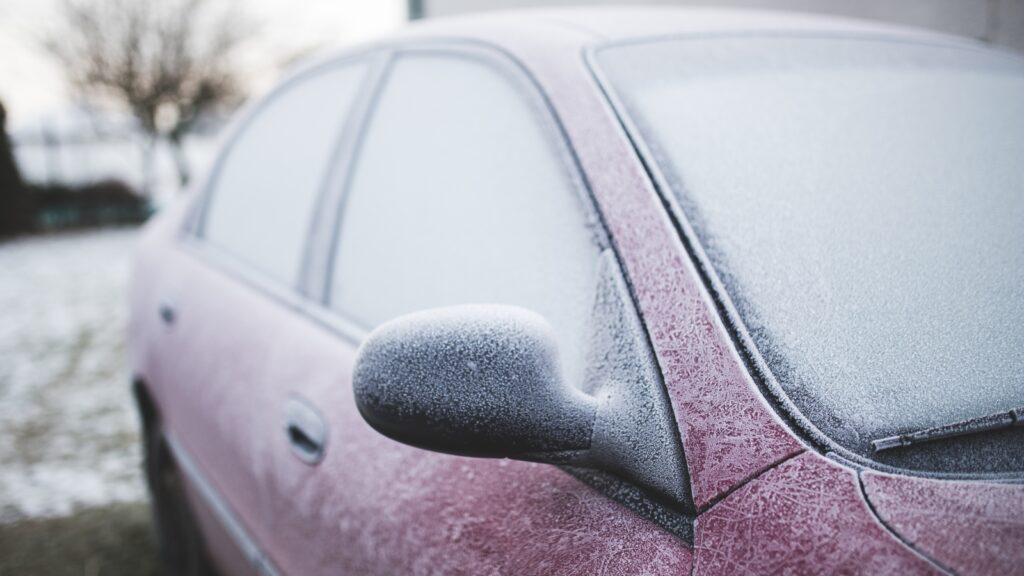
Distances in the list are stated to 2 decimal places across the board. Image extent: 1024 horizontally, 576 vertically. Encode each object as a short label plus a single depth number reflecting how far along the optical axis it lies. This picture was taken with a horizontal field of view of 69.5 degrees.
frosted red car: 0.82
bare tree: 16.64
